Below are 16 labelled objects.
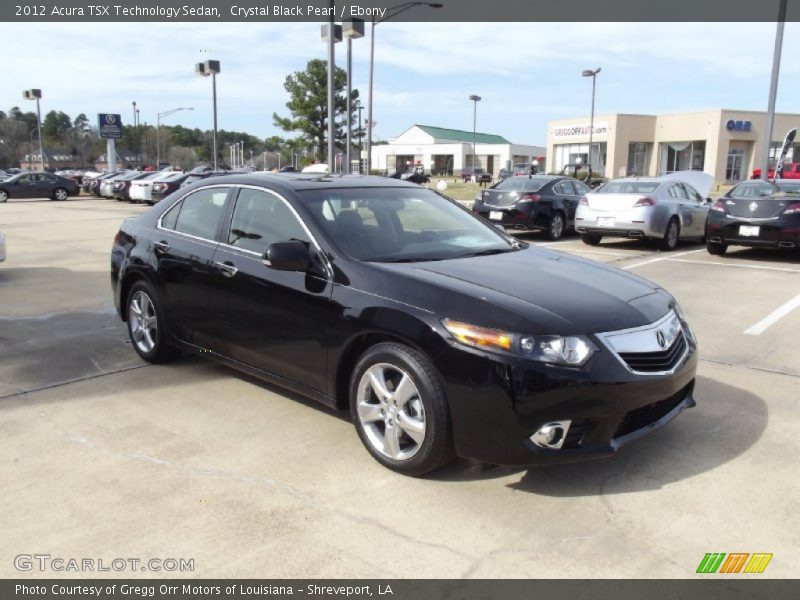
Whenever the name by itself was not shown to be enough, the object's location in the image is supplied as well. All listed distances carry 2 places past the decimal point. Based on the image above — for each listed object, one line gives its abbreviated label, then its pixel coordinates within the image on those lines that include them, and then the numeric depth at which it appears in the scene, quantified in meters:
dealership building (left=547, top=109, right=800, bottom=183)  53.47
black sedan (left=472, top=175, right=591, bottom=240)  14.68
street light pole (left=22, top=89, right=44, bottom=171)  48.94
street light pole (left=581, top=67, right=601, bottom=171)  49.03
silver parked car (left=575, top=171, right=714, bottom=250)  13.09
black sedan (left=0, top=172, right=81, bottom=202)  31.95
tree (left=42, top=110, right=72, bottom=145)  123.69
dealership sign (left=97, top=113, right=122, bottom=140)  52.00
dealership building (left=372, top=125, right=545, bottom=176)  92.00
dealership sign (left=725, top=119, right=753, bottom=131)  52.81
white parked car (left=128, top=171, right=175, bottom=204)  30.64
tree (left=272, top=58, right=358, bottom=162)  56.78
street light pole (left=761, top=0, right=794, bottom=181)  19.81
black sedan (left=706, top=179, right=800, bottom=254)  11.58
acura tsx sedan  3.26
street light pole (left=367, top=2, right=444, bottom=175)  23.57
